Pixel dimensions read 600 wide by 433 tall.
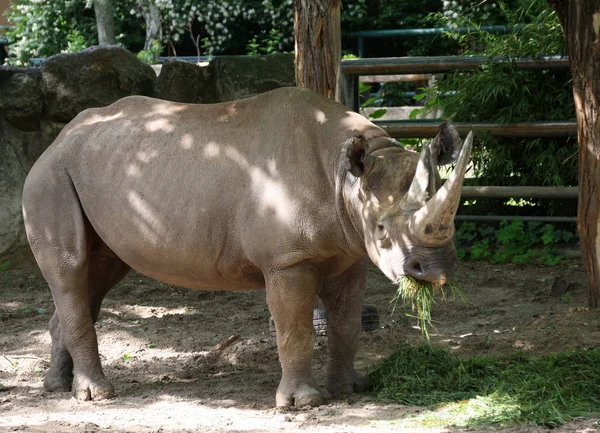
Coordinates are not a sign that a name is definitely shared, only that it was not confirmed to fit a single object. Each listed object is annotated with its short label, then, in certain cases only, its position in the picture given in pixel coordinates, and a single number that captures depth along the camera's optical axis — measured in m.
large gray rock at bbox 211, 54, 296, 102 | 19.16
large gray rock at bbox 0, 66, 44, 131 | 18.75
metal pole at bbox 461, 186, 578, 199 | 18.51
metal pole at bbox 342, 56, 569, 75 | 18.41
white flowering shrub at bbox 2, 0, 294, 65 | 30.77
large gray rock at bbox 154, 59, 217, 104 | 19.13
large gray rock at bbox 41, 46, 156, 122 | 18.68
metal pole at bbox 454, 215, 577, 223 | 19.22
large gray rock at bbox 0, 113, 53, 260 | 18.72
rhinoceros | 10.10
